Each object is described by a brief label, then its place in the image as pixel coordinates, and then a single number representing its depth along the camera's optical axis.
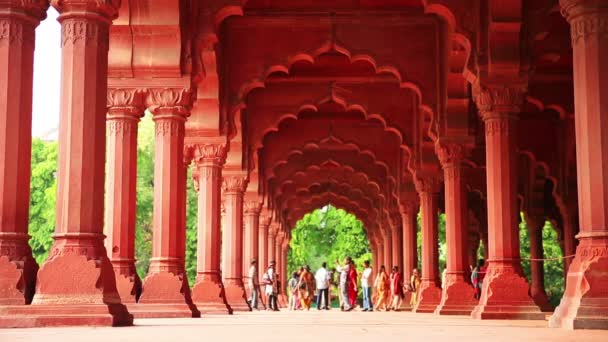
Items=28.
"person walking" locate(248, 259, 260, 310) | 26.59
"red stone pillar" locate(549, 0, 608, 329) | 9.55
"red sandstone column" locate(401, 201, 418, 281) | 30.61
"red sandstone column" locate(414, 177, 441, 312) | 23.67
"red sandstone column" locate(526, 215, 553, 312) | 28.14
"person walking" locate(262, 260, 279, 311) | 27.80
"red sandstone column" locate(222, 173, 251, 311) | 23.91
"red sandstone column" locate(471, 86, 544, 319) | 14.79
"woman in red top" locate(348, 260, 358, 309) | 28.93
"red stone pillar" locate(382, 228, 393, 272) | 40.59
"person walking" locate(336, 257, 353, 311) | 28.48
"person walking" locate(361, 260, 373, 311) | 28.62
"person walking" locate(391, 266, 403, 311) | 29.06
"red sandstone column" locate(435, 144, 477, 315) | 18.98
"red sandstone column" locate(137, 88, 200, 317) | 15.16
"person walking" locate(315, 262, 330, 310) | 28.70
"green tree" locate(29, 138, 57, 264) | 52.97
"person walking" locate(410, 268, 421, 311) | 27.62
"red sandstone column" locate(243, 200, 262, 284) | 30.73
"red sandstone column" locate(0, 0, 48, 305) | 9.55
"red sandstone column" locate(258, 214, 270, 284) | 35.78
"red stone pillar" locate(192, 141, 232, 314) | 19.44
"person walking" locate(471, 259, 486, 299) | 24.94
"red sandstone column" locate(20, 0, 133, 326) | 9.37
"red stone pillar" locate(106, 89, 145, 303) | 14.56
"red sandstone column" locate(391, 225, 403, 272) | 36.69
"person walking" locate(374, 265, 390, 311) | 30.08
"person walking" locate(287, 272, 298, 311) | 31.72
